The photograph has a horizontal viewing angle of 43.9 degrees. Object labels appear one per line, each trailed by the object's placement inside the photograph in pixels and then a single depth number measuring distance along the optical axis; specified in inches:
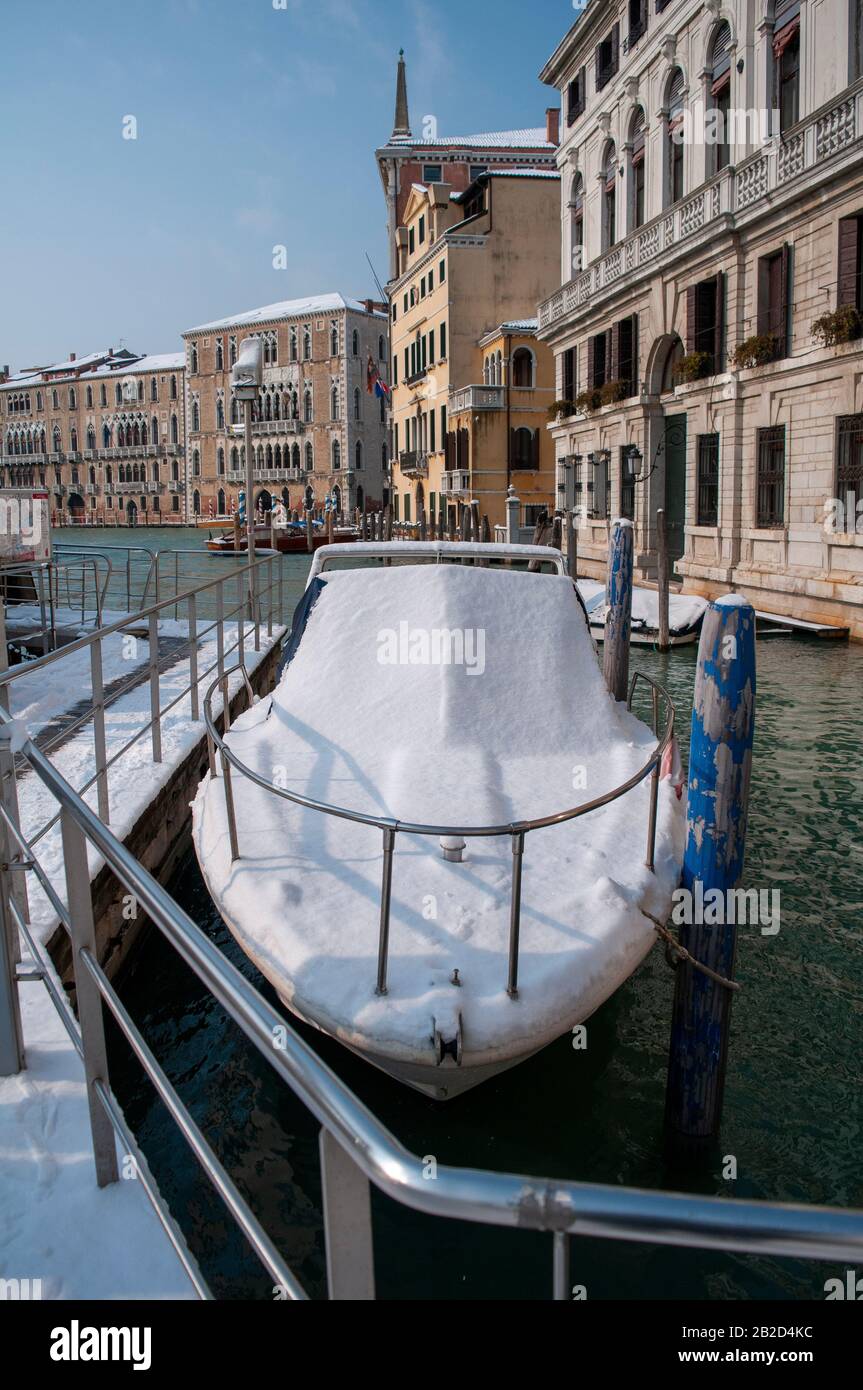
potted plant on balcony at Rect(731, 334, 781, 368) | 743.1
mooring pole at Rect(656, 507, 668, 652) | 631.9
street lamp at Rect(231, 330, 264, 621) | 512.1
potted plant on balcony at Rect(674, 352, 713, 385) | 842.2
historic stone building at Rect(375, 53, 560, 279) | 1888.5
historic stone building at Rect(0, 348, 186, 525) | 3378.4
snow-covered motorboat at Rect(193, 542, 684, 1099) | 140.3
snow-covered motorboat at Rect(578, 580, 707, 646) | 668.1
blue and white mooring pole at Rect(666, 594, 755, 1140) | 155.6
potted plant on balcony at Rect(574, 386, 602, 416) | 1097.4
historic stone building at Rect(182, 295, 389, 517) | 2923.2
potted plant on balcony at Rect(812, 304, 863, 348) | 635.5
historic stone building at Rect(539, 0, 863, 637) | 664.4
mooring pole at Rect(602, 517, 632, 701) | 336.8
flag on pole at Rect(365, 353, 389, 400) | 1975.9
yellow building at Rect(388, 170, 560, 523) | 1567.4
